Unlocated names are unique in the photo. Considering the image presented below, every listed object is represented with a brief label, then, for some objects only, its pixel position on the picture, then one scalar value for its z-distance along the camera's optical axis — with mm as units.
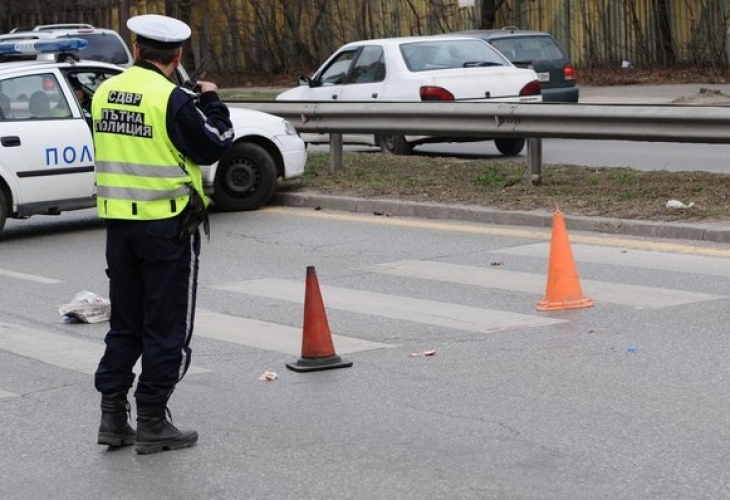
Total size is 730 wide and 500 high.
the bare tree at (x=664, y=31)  66375
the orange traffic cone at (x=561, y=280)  17953
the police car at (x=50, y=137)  26578
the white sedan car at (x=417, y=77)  37156
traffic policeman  12117
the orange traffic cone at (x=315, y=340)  15211
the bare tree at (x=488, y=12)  69937
